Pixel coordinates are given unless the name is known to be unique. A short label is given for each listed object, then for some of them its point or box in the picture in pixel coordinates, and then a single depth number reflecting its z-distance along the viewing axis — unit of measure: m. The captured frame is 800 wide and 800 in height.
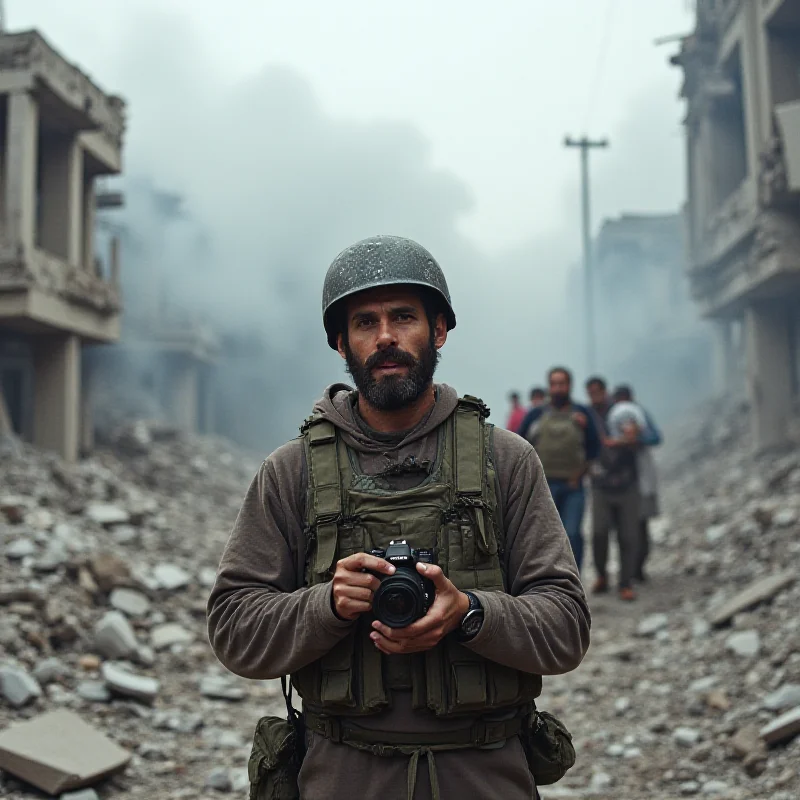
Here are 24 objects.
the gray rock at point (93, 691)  4.98
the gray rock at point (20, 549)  6.83
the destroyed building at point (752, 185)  10.74
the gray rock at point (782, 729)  3.95
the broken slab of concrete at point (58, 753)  3.75
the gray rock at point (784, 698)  4.39
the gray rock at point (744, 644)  5.34
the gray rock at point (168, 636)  6.26
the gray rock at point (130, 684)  5.12
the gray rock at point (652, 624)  6.46
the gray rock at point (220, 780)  4.10
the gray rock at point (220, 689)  5.54
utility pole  27.91
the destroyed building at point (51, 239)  11.38
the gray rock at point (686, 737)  4.47
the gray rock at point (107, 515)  9.59
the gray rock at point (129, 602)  6.59
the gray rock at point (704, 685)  5.14
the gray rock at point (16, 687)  4.57
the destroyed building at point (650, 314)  28.05
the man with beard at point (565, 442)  6.25
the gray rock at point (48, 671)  4.97
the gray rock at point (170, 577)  7.60
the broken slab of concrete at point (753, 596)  6.05
